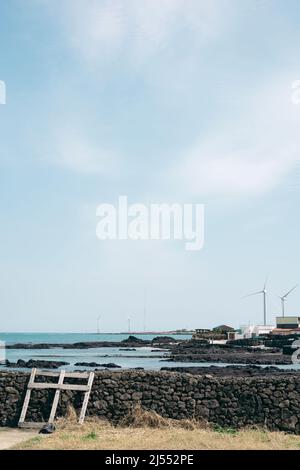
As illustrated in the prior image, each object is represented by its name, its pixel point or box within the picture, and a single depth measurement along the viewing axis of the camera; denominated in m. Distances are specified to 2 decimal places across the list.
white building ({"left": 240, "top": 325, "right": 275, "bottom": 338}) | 120.21
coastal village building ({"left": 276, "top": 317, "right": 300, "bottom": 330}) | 119.44
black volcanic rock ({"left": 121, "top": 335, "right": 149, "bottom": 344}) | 134.98
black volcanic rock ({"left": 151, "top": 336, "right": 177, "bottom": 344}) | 140.12
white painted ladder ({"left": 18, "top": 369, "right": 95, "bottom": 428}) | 17.38
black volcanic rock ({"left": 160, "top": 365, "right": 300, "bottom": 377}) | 41.78
